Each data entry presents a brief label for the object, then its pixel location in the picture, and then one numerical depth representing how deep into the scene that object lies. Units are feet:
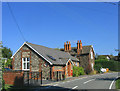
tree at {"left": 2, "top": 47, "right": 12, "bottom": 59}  145.39
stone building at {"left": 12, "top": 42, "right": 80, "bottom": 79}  59.71
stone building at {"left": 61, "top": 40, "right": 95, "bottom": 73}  93.71
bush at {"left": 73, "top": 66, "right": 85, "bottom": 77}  74.45
